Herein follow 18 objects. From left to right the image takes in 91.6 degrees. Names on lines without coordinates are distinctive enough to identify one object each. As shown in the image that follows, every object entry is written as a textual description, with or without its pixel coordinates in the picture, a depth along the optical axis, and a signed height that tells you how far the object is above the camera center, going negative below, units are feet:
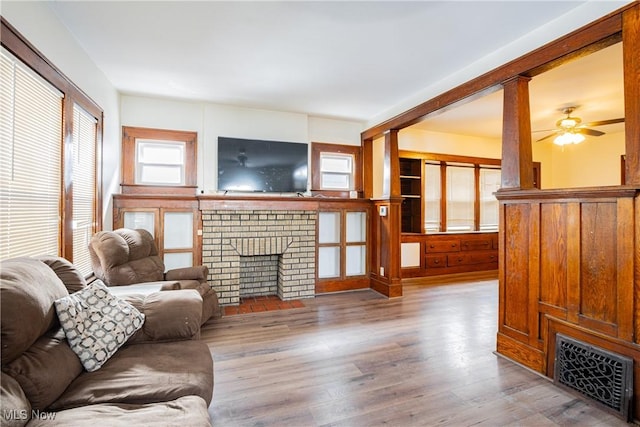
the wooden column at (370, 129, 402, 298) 14.24 -0.13
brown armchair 8.62 -1.59
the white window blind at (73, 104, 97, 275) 8.75 +0.98
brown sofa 3.67 -2.32
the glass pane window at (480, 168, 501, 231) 19.92 +1.13
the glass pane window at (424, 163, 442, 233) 18.47 +1.16
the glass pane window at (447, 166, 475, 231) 19.03 +1.22
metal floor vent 5.97 -3.22
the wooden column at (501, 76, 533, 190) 8.26 +2.19
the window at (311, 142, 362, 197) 15.29 +2.44
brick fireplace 12.67 -1.51
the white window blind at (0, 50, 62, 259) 5.73 +1.14
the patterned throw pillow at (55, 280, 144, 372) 4.81 -1.78
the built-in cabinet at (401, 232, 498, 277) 17.98 -2.15
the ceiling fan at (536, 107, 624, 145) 13.43 +3.82
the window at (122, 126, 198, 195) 12.64 +2.33
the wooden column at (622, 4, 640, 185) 5.90 +2.49
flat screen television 13.41 +2.28
